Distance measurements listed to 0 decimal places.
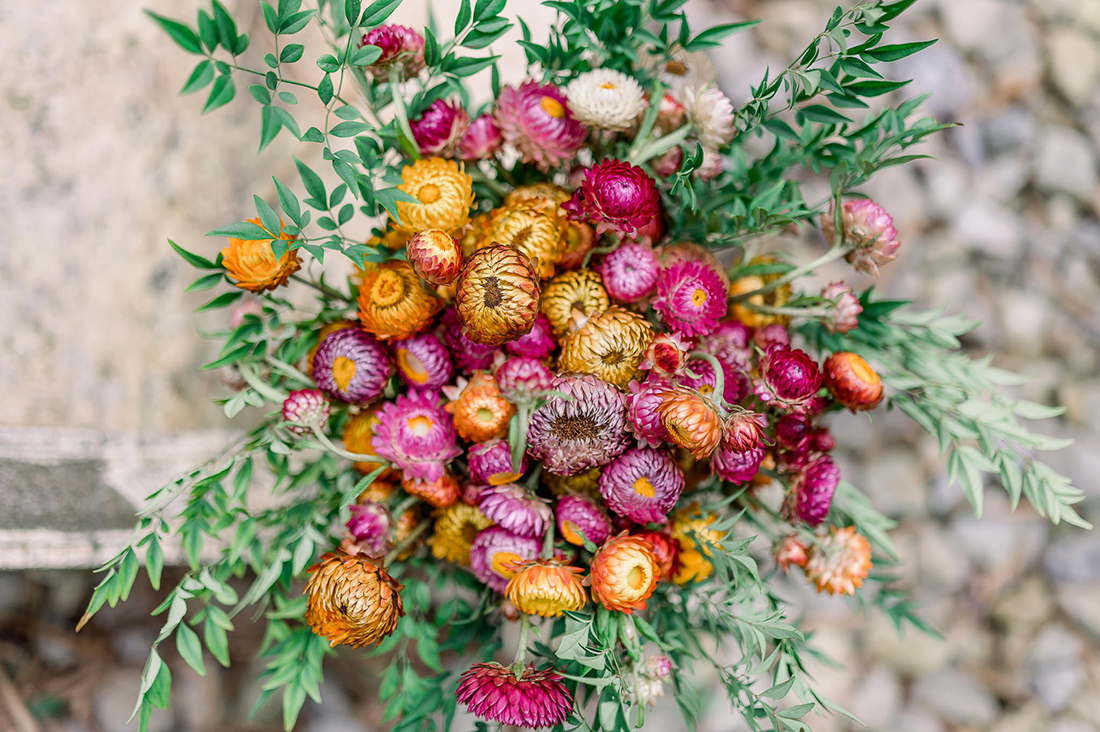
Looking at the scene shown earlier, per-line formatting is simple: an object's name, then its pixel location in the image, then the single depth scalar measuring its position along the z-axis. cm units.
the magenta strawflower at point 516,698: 44
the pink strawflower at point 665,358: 46
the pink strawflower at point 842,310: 57
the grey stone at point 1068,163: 103
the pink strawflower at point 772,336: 57
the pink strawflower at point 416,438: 49
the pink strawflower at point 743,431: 45
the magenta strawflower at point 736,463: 48
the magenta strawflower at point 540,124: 53
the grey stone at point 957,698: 103
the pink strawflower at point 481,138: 55
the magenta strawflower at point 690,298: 49
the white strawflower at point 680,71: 59
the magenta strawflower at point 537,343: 49
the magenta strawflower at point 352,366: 52
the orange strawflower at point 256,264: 50
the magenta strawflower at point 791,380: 48
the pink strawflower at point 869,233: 52
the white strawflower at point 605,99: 52
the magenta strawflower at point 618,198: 47
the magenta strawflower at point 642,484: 47
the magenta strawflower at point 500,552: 49
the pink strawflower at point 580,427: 46
